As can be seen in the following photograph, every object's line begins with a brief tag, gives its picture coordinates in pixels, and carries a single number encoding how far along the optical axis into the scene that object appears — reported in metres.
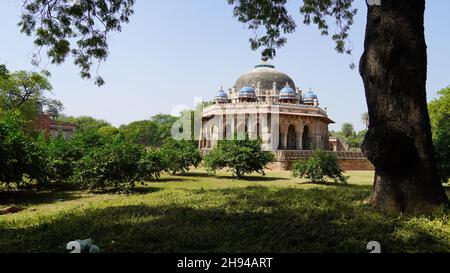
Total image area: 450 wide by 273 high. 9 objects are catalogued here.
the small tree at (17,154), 9.19
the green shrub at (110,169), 10.75
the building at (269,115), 32.25
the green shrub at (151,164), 11.50
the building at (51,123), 39.00
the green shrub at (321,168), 15.12
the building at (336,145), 47.57
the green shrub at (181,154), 17.99
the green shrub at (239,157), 16.69
